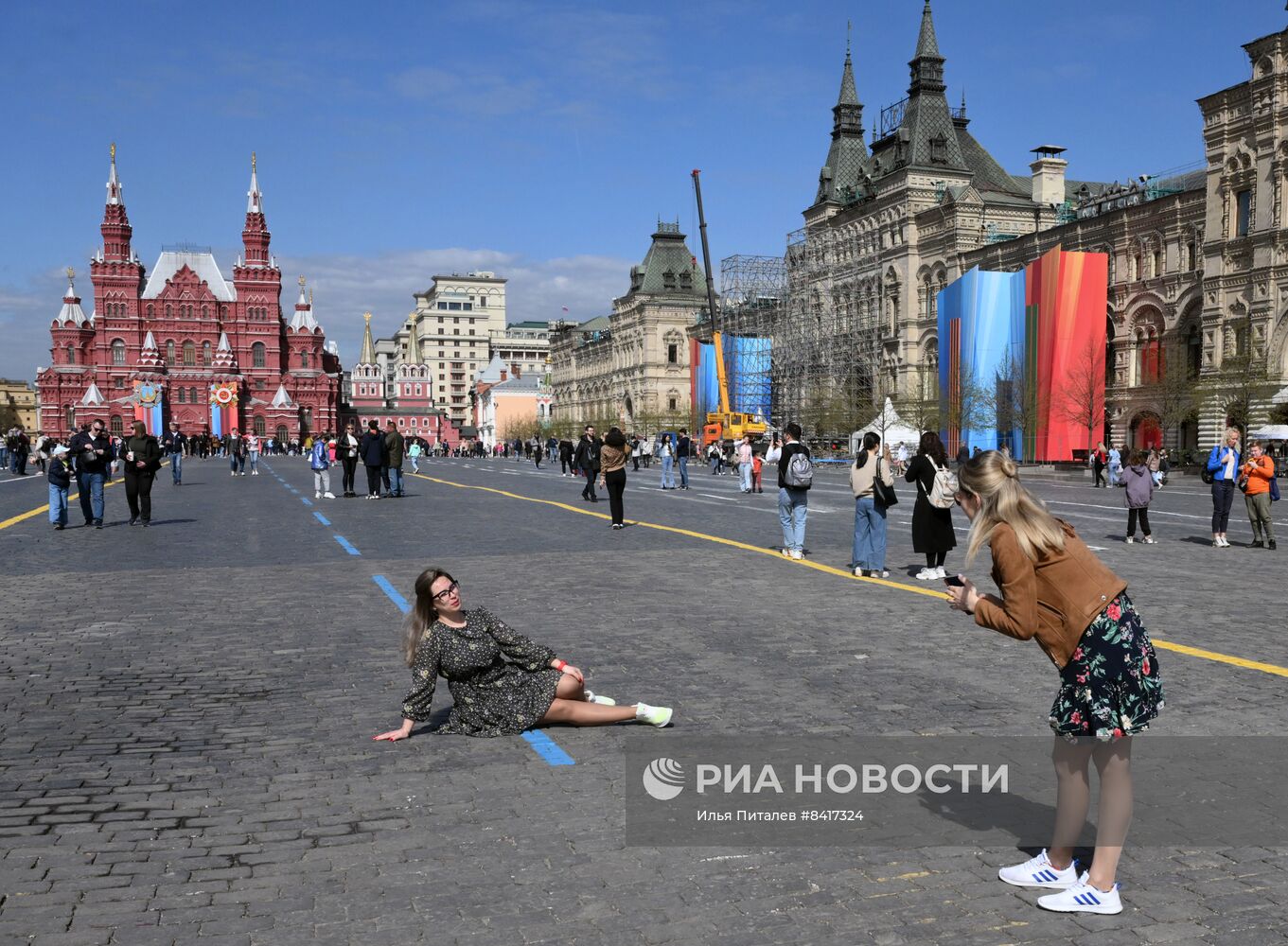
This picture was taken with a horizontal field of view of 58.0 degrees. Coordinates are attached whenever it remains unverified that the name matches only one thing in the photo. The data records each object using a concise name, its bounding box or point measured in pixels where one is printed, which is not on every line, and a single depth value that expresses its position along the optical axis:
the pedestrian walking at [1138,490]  16.14
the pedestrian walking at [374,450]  26.19
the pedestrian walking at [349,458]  27.47
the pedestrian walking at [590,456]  26.16
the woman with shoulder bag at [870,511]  12.20
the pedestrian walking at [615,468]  18.30
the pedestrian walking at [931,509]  11.63
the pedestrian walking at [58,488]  18.58
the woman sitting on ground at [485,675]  5.75
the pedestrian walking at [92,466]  18.80
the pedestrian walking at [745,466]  32.25
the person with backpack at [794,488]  13.66
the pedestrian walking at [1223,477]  15.62
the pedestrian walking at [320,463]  26.86
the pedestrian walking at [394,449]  26.33
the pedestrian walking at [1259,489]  15.39
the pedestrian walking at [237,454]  45.84
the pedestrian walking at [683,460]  33.66
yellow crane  68.69
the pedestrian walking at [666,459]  33.06
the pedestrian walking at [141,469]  19.42
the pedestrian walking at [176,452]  35.80
